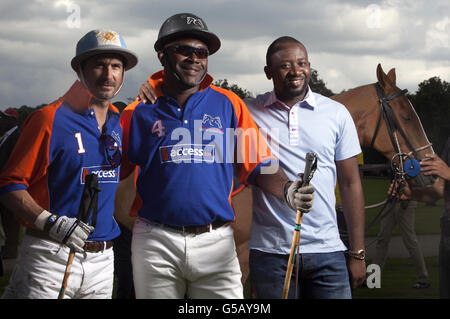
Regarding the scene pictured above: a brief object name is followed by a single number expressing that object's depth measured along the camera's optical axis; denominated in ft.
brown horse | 17.28
